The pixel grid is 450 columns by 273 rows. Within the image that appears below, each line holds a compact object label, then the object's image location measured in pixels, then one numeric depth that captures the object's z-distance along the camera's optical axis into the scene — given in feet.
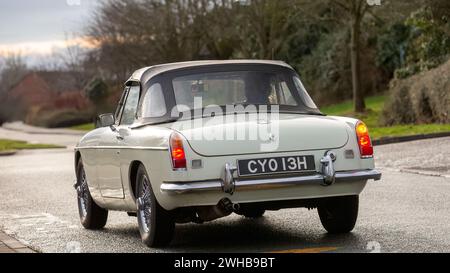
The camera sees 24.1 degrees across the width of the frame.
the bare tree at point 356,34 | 127.13
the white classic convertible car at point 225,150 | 28.53
